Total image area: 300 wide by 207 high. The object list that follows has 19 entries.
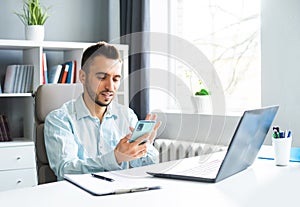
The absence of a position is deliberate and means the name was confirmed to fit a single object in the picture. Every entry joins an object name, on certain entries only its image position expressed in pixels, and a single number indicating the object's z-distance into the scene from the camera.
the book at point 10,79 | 3.16
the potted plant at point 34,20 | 3.21
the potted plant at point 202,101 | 2.97
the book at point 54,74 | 3.28
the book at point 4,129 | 3.11
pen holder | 1.70
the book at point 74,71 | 3.34
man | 1.57
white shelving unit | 2.96
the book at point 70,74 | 3.32
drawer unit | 2.92
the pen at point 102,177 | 1.43
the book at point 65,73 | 3.31
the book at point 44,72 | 3.21
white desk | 1.17
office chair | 1.91
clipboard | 1.29
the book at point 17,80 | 3.19
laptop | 1.41
